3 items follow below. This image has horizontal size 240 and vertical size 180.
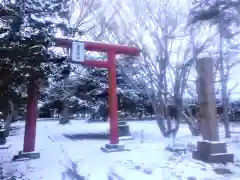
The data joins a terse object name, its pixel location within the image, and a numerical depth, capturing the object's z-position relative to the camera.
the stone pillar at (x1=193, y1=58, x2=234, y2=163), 8.55
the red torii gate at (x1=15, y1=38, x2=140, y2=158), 10.30
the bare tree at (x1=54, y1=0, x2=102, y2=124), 16.36
